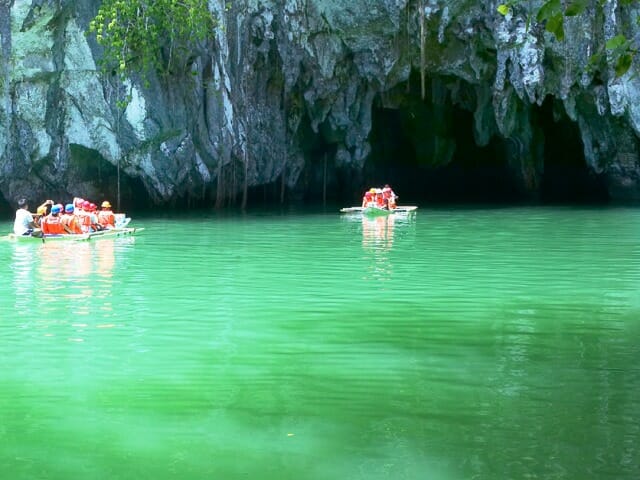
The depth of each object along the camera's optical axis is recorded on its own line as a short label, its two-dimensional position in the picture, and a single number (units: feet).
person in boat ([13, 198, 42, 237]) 64.18
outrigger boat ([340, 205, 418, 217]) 91.20
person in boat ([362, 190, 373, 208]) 93.99
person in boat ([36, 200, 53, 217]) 67.87
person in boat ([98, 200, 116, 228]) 72.38
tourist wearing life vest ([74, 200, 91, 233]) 67.31
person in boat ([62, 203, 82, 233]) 65.62
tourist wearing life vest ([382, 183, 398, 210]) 93.66
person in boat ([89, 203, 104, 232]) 70.04
